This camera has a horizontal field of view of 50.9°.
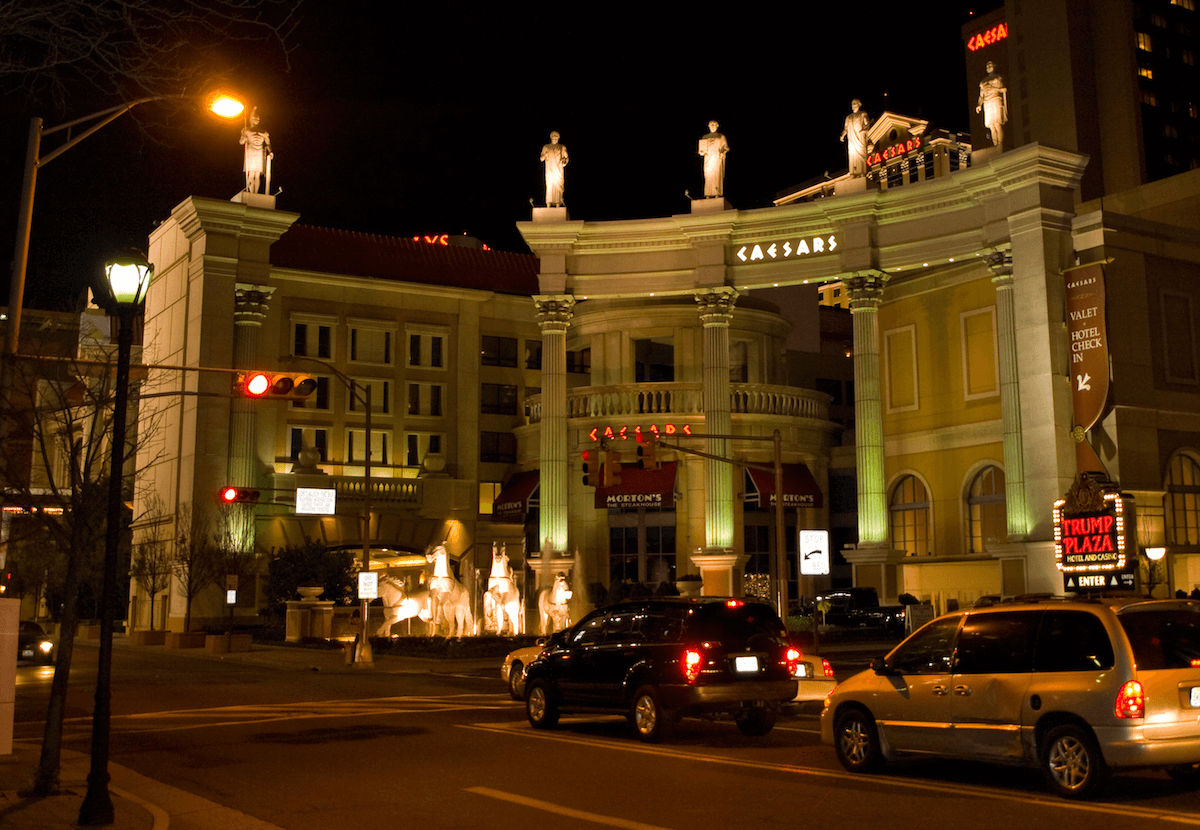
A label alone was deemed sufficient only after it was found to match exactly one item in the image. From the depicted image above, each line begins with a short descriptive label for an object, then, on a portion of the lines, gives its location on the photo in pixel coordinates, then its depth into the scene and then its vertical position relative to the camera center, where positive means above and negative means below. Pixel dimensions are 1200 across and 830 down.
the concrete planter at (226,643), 42.38 -1.08
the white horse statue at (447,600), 37.94 +0.31
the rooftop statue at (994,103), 40.03 +15.94
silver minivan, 11.28 -0.81
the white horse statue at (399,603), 37.88 +0.22
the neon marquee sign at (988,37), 113.75 +51.91
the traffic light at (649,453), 31.23 +3.85
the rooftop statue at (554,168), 46.06 +16.02
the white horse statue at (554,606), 37.88 +0.12
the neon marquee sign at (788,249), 43.19 +12.32
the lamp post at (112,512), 10.47 +0.89
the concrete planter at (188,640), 45.16 -1.02
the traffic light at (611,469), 31.34 +3.50
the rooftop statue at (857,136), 42.72 +15.91
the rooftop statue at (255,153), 51.09 +18.47
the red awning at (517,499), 52.50 +4.64
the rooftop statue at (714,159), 44.72 +15.83
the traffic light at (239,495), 40.44 +3.80
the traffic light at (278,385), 22.45 +4.02
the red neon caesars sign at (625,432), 46.84 +6.61
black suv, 16.16 -0.74
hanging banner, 35.66 +7.25
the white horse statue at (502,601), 38.78 +0.28
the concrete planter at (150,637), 49.03 -0.99
